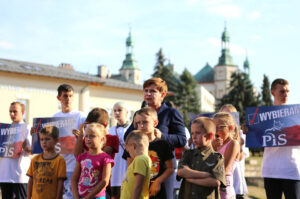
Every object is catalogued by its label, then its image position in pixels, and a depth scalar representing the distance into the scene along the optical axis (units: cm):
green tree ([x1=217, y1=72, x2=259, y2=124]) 6438
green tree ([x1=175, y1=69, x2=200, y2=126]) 7319
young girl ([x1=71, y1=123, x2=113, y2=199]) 507
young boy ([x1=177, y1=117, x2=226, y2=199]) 430
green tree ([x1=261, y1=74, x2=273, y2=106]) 7362
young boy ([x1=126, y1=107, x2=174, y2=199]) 471
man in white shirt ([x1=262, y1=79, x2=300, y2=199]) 574
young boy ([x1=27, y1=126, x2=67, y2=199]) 551
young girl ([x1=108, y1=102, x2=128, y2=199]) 676
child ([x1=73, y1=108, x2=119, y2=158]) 555
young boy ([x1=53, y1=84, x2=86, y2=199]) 624
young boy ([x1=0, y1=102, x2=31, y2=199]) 723
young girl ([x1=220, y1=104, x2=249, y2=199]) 631
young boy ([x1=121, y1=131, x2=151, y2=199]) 445
